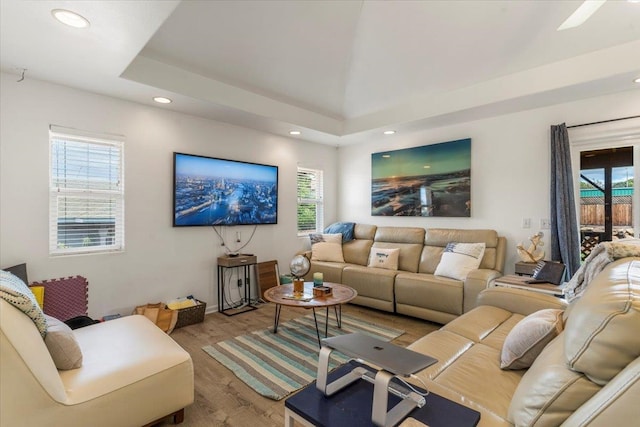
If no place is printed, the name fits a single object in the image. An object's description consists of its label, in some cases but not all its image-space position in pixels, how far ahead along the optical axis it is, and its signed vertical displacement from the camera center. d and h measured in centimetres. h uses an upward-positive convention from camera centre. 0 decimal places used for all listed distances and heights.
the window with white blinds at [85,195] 286 +22
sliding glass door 320 +25
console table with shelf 381 -68
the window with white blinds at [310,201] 503 +27
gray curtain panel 319 +10
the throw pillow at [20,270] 245 -41
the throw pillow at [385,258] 412 -55
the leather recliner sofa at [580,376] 81 -49
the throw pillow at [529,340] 146 -59
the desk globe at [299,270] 308 -54
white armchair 131 -80
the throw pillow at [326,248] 462 -45
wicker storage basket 333 -106
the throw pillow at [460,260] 347 -49
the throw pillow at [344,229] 489 -18
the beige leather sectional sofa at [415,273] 328 -68
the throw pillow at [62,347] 156 -66
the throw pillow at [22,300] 137 -38
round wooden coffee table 275 -75
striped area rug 228 -118
